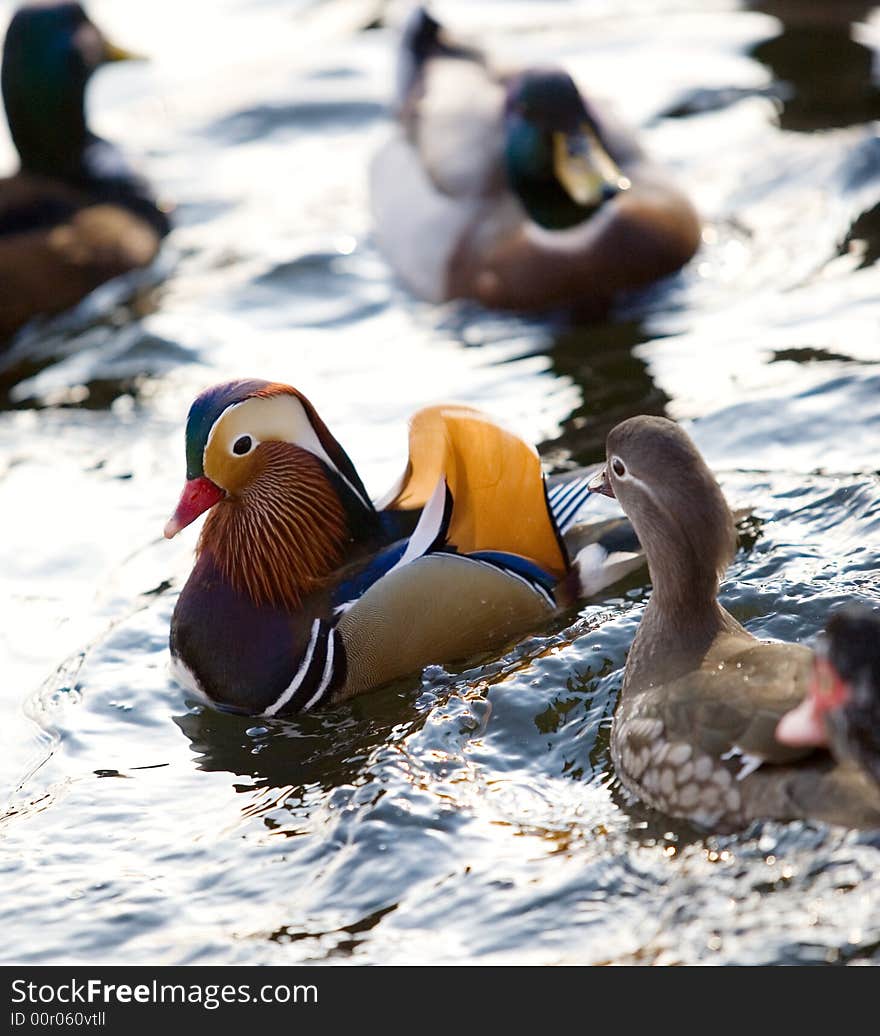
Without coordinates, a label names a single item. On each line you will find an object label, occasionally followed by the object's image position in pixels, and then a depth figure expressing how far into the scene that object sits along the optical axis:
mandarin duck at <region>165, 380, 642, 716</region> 10.97
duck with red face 7.76
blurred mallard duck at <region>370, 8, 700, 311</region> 17.27
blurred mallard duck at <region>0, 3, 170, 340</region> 18.72
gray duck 8.38
